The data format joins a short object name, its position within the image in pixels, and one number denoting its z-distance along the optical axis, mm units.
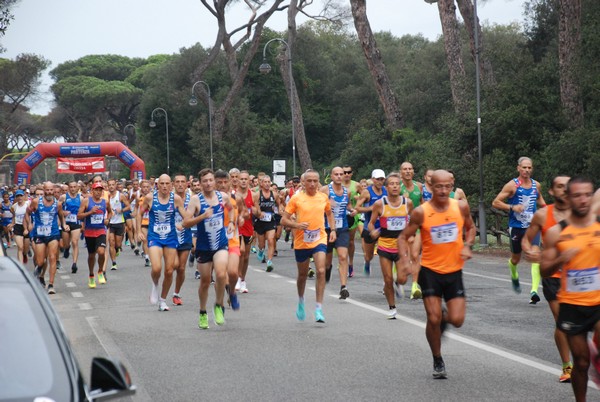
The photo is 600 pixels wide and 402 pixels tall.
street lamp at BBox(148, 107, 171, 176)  71750
